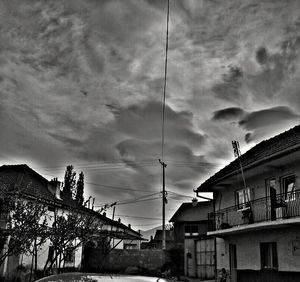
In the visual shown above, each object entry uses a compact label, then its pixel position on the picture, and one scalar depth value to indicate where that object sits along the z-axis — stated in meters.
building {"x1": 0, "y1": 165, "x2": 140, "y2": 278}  19.26
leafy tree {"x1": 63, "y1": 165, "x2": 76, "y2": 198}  36.82
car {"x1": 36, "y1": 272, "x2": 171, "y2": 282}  3.43
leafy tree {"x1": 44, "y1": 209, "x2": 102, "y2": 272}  13.32
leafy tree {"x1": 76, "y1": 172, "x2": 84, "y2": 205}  36.16
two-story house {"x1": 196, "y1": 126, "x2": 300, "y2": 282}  12.81
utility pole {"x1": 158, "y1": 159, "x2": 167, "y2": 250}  25.35
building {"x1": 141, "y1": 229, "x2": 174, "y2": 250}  42.59
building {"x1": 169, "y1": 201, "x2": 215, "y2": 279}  22.13
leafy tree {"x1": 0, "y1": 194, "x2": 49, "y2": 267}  11.86
